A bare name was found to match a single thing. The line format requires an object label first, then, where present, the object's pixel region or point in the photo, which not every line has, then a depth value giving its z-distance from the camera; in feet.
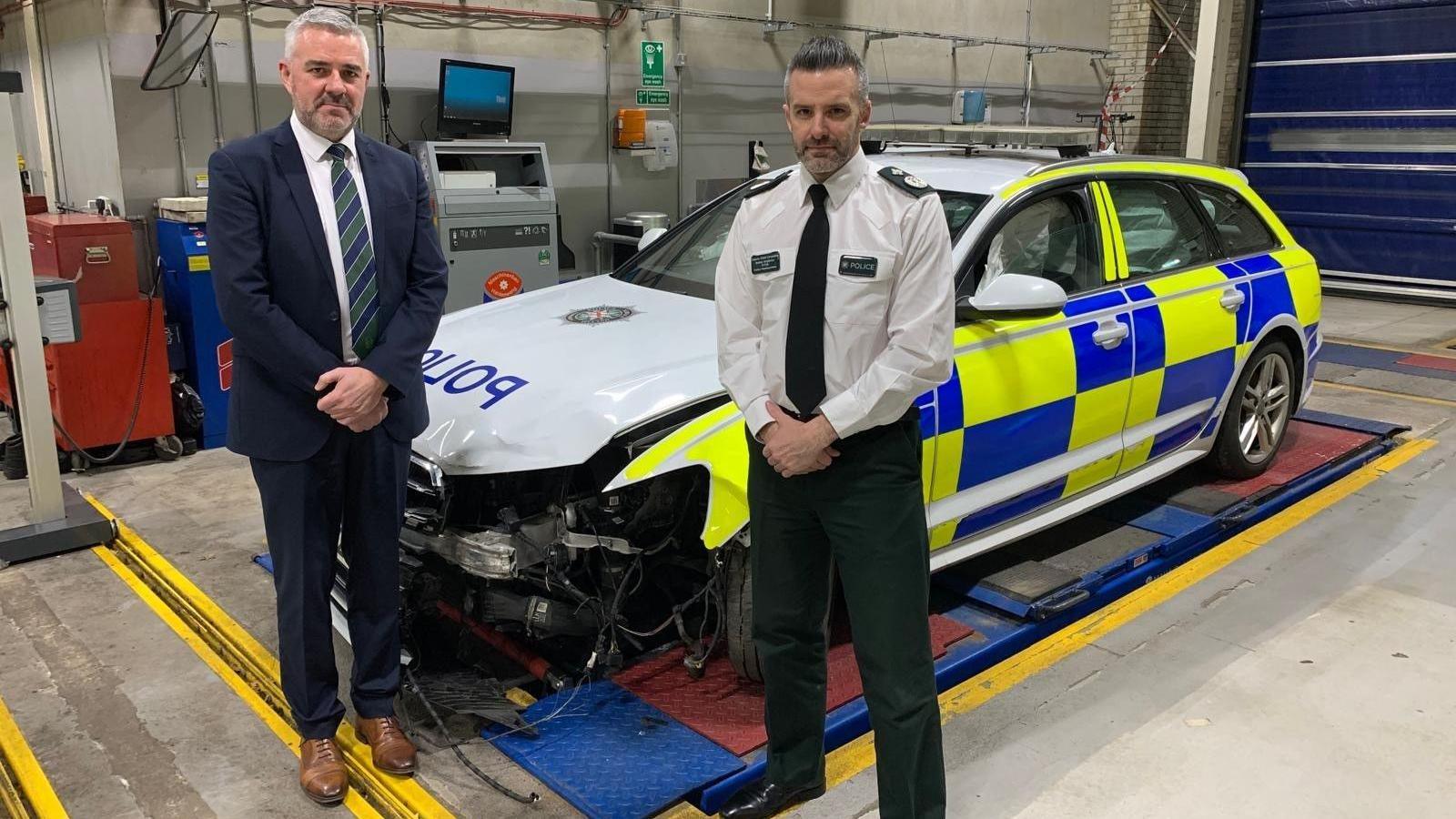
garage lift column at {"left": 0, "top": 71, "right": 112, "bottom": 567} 13.21
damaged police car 9.40
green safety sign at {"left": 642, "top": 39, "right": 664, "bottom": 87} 28.32
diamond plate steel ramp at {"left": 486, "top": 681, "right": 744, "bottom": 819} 8.61
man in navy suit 7.99
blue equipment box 18.86
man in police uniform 7.07
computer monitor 23.29
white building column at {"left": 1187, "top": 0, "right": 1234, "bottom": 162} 27.50
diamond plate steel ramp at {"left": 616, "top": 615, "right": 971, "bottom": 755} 9.57
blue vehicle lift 8.84
